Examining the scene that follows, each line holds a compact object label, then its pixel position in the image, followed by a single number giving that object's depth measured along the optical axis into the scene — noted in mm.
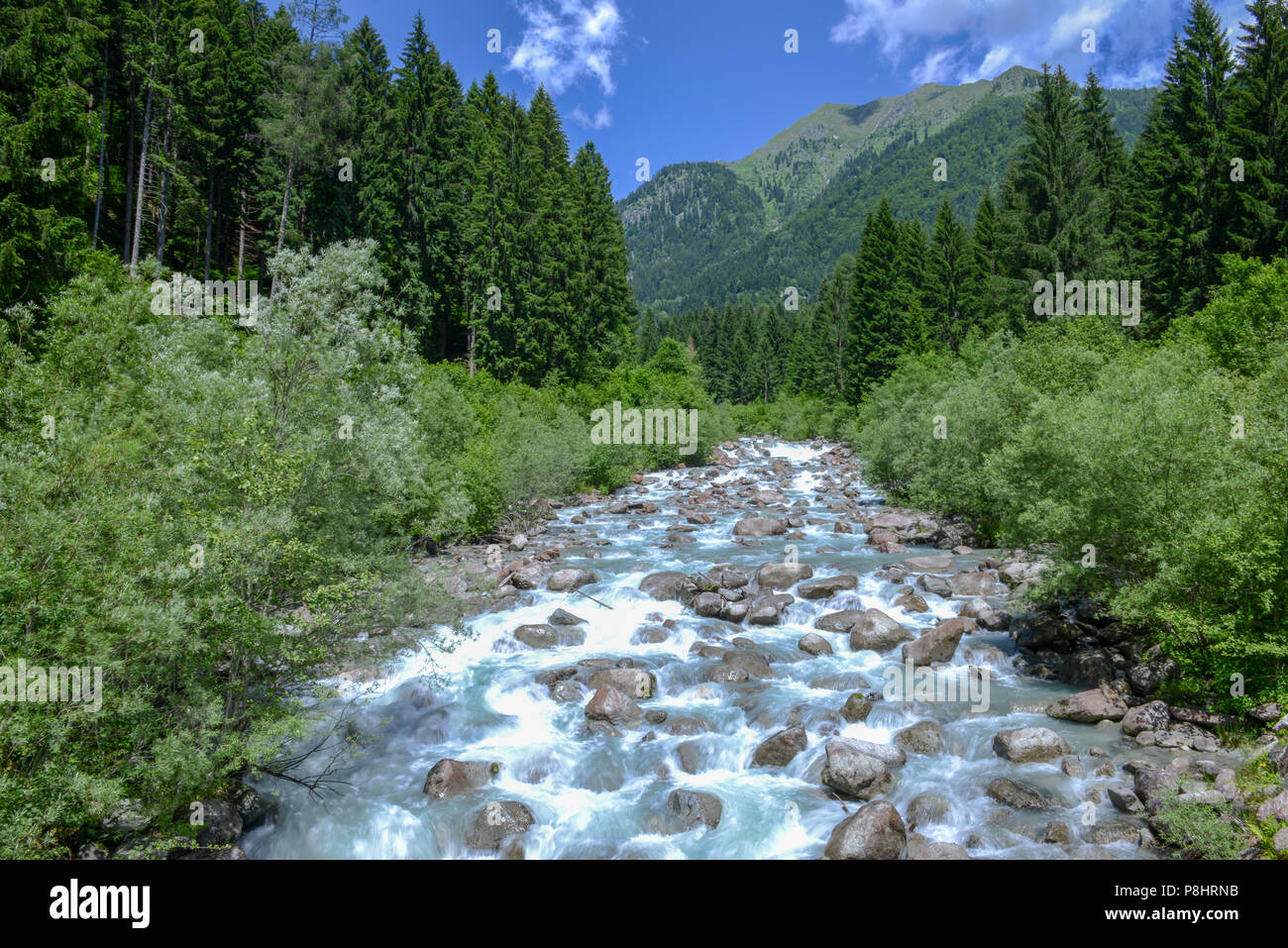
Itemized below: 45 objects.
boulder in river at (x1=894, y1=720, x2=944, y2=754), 12102
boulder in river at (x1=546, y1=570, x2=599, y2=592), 20828
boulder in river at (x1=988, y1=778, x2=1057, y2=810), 10219
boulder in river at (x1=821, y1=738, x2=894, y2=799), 10750
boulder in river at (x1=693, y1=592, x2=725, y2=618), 19031
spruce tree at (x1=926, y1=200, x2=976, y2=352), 60875
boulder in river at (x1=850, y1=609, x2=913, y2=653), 16344
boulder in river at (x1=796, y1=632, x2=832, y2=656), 16375
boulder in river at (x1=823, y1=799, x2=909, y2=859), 9172
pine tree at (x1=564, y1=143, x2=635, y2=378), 51094
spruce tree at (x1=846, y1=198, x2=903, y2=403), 60781
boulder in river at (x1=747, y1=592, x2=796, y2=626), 18484
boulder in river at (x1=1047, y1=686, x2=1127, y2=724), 12273
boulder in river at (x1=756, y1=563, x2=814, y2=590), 20922
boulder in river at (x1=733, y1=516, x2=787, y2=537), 28750
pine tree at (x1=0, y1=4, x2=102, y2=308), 19266
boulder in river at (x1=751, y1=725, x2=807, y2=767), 11977
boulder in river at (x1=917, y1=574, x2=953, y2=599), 19375
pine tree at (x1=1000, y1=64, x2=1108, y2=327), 33531
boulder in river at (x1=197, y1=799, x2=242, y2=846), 9039
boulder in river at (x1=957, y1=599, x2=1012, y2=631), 16734
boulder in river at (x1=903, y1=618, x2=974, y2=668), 15430
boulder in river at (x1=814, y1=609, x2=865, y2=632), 17625
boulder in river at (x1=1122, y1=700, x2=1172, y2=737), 11539
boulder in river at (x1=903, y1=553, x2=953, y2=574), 21711
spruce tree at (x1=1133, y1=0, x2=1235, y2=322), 31875
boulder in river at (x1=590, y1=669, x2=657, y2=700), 14469
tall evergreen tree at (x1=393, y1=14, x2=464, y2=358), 40250
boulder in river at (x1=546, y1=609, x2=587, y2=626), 18180
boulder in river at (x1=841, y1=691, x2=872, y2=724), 13109
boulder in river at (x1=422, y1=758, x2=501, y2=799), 11227
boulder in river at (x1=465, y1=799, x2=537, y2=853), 10164
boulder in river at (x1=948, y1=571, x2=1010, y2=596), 19203
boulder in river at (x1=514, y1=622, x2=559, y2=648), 17203
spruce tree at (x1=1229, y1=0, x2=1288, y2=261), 29578
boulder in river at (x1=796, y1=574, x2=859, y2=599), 19891
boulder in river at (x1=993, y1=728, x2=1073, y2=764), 11391
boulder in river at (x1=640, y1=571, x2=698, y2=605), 20172
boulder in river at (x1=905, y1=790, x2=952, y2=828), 10094
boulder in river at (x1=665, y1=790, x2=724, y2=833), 10430
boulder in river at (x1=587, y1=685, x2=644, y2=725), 13523
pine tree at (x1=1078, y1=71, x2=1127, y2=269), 41803
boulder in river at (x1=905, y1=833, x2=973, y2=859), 9039
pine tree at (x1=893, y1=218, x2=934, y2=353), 56719
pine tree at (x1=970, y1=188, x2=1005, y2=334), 55181
